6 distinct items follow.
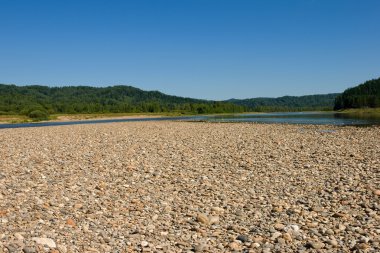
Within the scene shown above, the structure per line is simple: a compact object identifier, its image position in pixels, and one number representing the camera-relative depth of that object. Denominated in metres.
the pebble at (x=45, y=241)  7.30
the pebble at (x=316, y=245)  7.46
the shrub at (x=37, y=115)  123.62
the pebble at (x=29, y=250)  6.93
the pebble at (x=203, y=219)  9.16
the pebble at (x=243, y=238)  7.93
